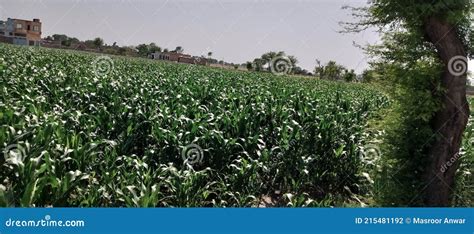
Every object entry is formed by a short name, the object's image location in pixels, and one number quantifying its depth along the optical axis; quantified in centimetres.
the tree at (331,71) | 7804
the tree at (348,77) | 6860
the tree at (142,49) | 9900
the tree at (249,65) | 8824
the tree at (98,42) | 11386
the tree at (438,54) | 398
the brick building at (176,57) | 9182
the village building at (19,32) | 6506
